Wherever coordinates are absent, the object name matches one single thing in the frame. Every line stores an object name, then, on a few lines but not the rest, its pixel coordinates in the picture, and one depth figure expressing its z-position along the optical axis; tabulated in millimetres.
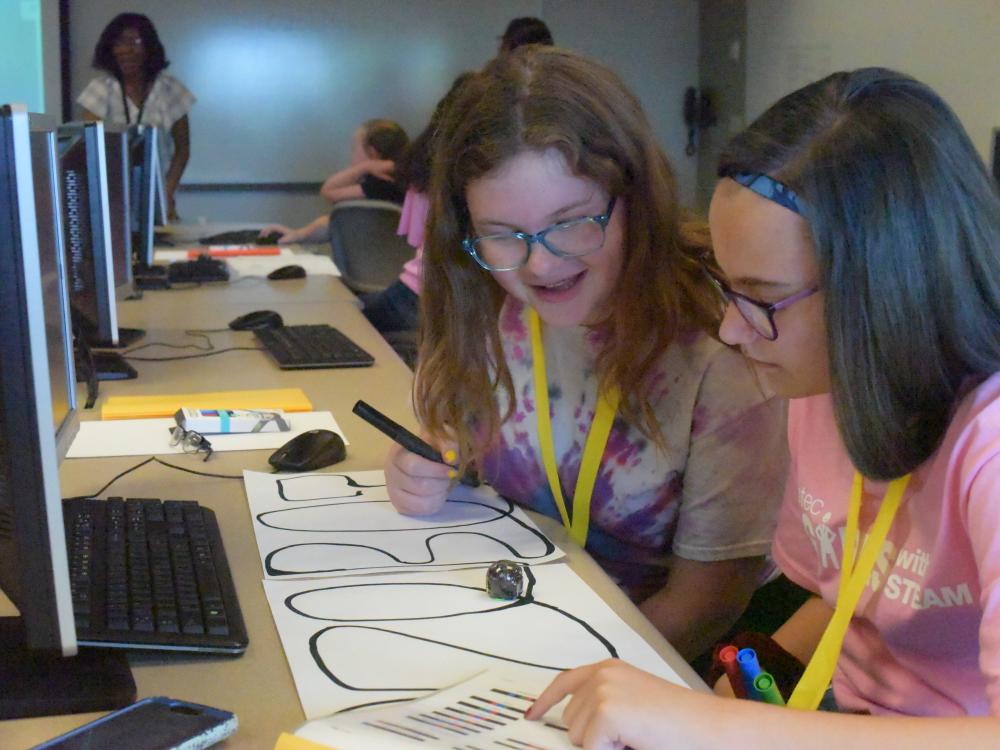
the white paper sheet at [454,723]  797
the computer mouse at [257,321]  2453
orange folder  1785
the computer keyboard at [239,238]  4004
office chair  3938
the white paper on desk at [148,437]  1592
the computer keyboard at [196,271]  3146
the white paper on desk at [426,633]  935
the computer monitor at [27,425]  748
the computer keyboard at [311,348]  2143
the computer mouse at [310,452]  1497
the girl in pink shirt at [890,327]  894
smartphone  801
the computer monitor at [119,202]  2291
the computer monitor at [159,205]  3383
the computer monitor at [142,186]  2842
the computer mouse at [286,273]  3258
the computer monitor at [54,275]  1148
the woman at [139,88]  6004
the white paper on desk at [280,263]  3379
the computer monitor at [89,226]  1882
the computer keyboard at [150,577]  961
